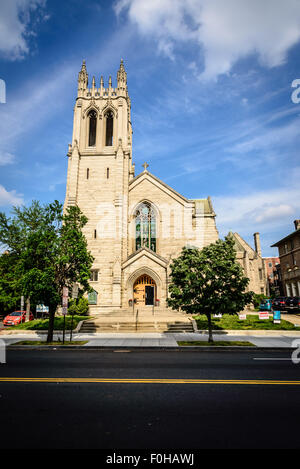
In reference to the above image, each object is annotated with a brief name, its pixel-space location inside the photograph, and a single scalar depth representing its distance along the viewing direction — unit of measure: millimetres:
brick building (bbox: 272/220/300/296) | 38906
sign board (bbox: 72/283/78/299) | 15828
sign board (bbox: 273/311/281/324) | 19453
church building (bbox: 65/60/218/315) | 27406
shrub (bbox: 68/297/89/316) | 24811
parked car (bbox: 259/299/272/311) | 31859
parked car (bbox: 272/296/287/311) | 30994
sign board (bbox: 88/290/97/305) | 27059
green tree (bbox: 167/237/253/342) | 14891
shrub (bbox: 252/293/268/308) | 37266
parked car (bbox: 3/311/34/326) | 24203
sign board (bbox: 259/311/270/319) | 19477
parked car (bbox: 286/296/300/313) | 29072
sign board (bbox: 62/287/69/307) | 14227
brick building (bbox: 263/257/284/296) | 65750
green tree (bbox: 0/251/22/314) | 25588
